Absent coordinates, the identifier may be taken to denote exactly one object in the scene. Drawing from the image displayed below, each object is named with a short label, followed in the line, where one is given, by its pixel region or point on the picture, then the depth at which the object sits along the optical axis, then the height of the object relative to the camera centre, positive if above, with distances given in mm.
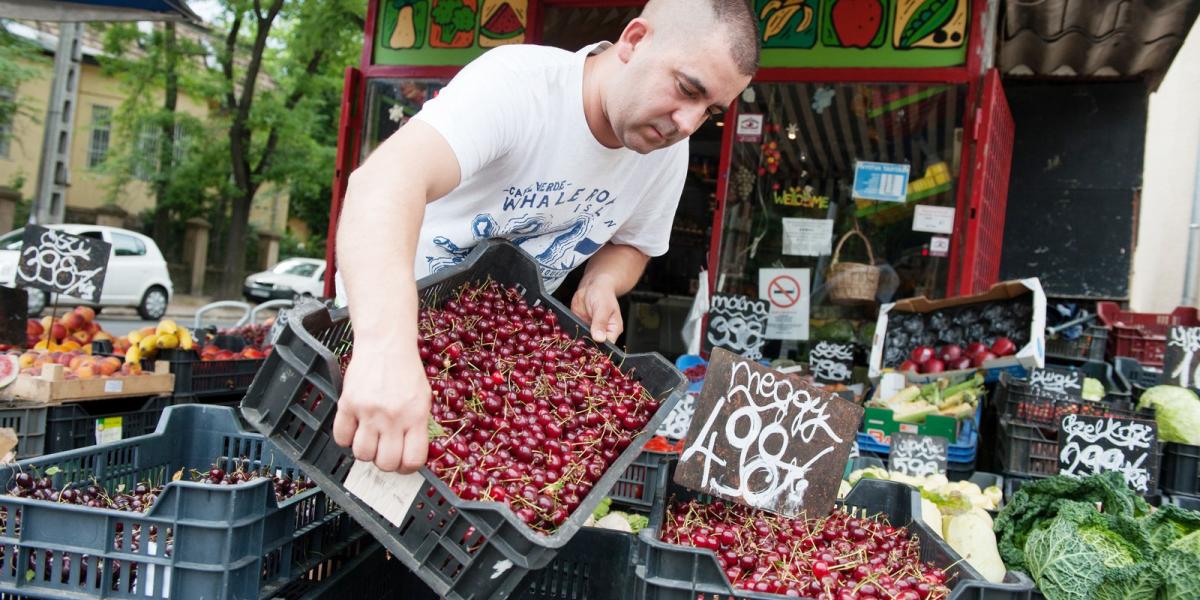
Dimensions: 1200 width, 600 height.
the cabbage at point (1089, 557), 2109 -520
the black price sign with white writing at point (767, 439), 2188 -308
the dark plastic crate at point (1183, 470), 3369 -415
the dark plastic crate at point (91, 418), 3648 -783
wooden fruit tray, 3572 -632
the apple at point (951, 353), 5043 -72
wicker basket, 6145 +362
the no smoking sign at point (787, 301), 6504 +171
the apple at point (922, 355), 5117 -103
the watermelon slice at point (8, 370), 3553 -548
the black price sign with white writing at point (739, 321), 6090 -18
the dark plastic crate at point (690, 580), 1735 -526
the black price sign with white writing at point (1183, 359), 4516 +40
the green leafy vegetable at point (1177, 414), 3893 -228
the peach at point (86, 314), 5430 -425
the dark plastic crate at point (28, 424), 3527 -769
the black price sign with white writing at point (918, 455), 3438 -478
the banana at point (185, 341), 4704 -468
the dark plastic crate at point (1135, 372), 6234 -82
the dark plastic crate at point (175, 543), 1699 -600
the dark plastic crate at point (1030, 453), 3562 -435
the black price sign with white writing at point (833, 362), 5961 -240
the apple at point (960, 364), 4938 -129
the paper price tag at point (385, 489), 1521 -378
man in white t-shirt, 1420 +282
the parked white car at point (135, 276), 14961 -413
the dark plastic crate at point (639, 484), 2941 -628
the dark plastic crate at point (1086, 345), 7363 +83
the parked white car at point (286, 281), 20891 -290
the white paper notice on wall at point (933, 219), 6086 +864
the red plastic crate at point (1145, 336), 7395 +221
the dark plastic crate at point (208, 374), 4461 -620
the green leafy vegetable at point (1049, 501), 2459 -439
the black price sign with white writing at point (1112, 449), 3057 -328
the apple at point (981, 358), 4859 -78
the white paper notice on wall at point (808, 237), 6504 +683
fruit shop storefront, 5871 +1412
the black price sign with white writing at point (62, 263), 4496 -95
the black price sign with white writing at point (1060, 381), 4228 -144
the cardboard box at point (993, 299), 4605 +141
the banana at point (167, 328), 4871 -416
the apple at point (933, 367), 4989 -162
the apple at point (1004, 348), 4859 -6
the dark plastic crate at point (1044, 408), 3781 -241
